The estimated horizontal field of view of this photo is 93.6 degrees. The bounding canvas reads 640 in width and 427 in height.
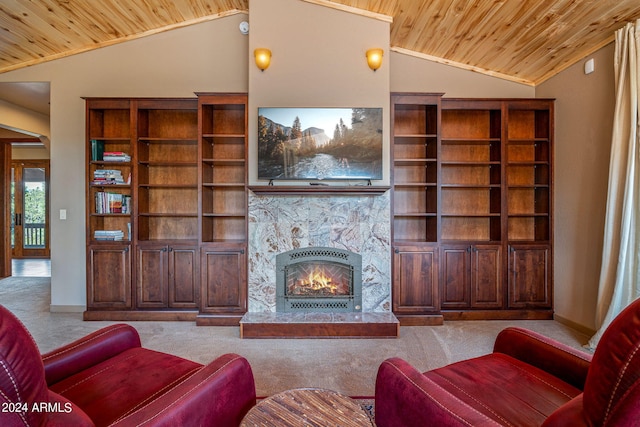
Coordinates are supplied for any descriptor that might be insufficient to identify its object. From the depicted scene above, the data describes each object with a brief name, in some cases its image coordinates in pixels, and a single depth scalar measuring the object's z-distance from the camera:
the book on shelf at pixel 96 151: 3.71
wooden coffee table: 1.11
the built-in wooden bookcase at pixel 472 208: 3.55
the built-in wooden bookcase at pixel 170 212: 3.54
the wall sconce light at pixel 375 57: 3.35
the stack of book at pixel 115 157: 3.72
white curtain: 2.59
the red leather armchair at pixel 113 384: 0.85
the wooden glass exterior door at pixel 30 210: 7.48
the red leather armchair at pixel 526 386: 0.81
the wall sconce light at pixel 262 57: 3.35
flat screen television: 3.38
